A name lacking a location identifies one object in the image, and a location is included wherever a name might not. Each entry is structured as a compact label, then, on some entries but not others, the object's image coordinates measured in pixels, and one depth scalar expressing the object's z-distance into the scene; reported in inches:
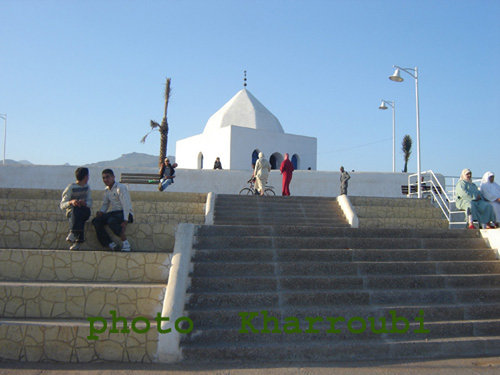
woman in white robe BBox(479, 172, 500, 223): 318.3
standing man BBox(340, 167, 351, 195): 548.7
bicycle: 519.4
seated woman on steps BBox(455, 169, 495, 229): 313.0
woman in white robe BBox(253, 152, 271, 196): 480.7
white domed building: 917.2
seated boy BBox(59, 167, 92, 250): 234.8
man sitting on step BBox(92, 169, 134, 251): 239.6
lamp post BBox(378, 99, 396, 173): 934.4
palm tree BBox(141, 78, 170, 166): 841.5
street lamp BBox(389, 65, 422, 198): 595.3
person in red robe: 489.4
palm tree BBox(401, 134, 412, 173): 1547.7
